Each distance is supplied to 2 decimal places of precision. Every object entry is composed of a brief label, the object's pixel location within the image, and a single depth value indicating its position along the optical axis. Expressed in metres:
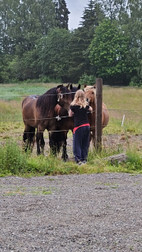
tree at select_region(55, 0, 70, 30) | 82.56
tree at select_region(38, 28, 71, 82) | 70.12
